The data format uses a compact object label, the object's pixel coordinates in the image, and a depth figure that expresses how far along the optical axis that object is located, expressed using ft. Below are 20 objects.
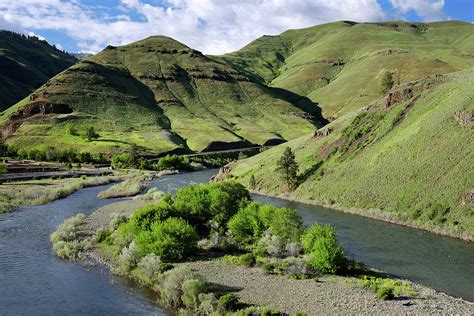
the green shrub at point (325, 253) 145.59
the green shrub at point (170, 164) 545.03
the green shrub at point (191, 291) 127.03
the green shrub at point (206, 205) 202.08
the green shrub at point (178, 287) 128.26
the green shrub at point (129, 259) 156.46
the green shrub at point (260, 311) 113.50
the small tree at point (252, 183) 362.51
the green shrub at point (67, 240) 177.78
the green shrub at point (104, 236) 195.03
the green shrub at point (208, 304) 119.99
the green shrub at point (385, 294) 122.93
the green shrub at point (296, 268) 143.13
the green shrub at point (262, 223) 175.63
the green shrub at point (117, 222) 206.85
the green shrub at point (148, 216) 176.45
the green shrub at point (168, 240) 161.48
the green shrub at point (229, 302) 119.34
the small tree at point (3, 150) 571.28
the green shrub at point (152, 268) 146.00
